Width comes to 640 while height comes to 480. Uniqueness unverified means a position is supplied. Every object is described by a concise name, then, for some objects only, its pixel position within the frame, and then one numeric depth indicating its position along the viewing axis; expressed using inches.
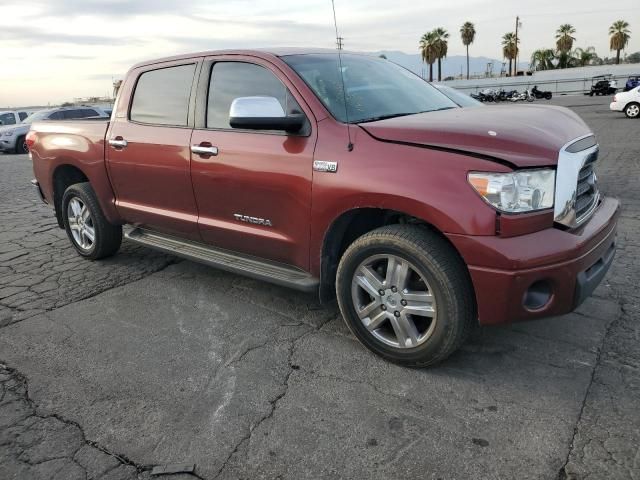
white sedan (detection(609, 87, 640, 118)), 785.6
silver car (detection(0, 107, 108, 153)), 687.7
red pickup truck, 105.3
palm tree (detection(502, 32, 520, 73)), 3198.8
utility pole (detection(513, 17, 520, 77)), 3143.7
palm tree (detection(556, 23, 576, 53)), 3038.9
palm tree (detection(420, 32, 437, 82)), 2957.7
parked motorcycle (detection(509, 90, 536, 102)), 1660.3
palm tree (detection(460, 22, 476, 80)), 3312.0
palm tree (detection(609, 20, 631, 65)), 2992.1
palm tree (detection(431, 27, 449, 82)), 2945.1
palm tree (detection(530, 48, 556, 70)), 3248.0
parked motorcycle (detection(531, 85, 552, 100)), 1750.1
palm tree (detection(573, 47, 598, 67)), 3234.7
